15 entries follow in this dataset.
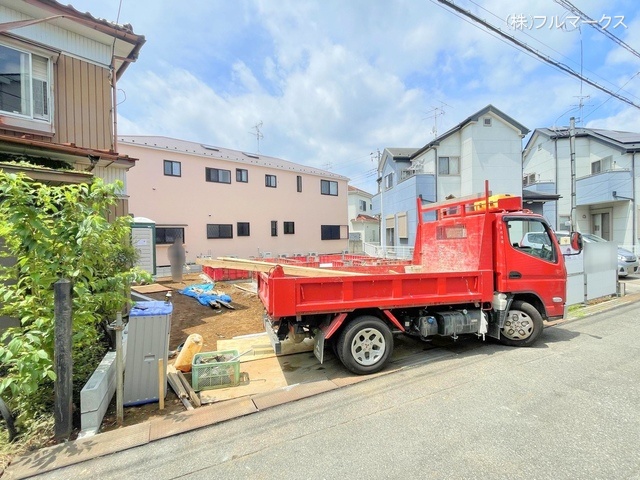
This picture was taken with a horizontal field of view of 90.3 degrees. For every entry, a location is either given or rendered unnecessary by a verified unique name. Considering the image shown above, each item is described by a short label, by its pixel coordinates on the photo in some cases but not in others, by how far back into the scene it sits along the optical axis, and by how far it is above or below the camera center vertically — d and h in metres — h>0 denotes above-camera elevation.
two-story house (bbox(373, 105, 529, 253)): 16.19 +3.92
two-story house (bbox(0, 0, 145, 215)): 5.50 +3.03
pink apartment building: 16.00 +2.28
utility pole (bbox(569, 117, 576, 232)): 13.00 +2.48
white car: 12.51 -1.06
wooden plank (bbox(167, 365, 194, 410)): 3.54 -1.76
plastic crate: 3.85 -1.66
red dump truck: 4.14 -0.80
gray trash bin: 3.48 -1.26
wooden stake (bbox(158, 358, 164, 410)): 3.44 -1.57
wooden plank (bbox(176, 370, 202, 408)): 3.53 -1.77
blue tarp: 8.27 -1.50
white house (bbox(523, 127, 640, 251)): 16.16 +3.23
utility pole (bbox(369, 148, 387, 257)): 20.58 +0.72
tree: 2.80 -0.30
